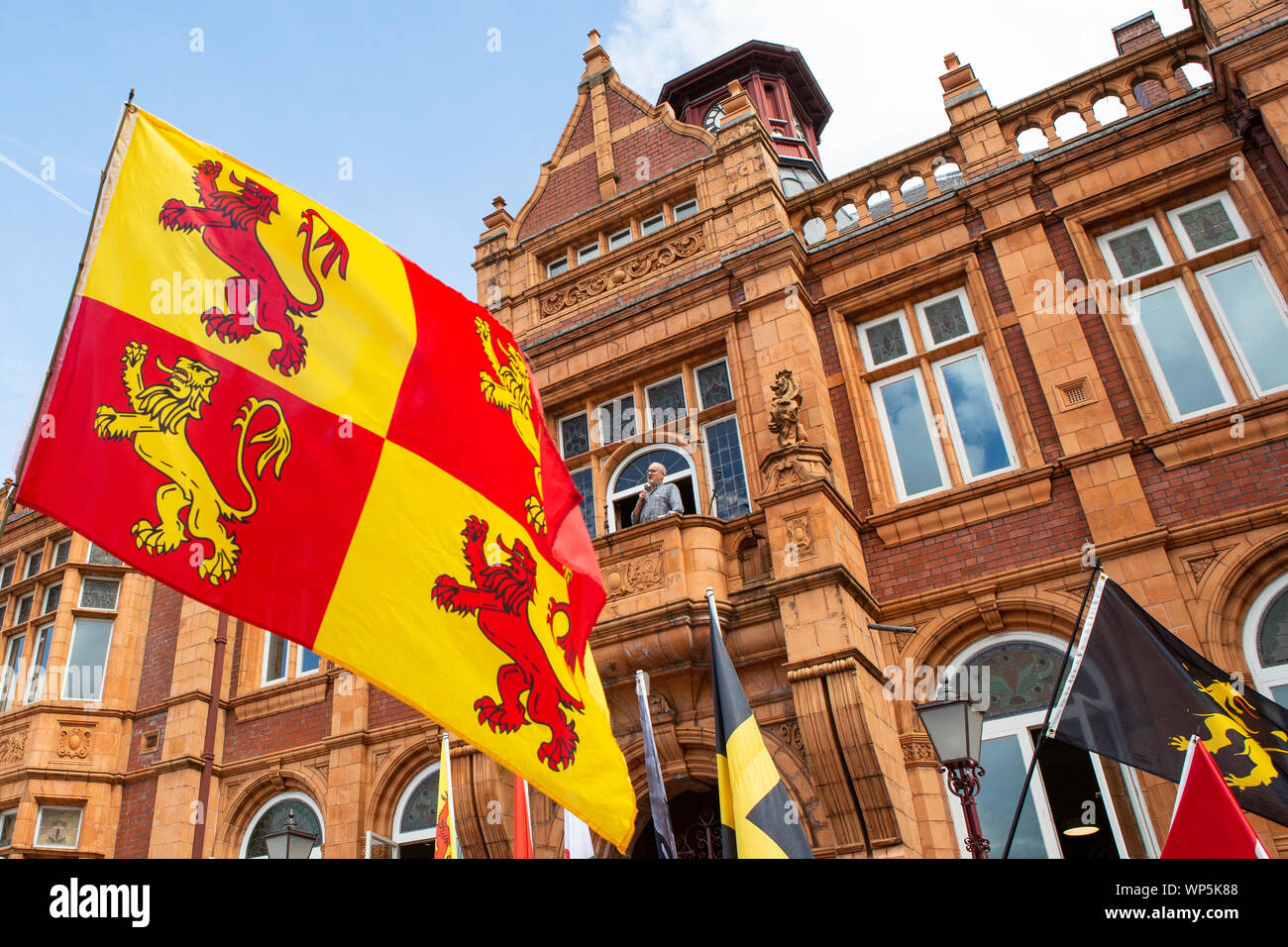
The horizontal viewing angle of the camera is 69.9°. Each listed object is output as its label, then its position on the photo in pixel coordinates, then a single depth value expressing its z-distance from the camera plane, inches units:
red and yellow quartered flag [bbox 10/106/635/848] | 151.4
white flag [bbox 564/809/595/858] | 350.6
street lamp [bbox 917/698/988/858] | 260.5
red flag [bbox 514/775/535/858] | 362.9
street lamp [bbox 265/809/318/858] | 411.8
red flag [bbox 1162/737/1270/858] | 201.3
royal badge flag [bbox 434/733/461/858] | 356.8
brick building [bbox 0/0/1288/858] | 350.6
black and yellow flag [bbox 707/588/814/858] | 250.5
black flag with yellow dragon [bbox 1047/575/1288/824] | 242.2
